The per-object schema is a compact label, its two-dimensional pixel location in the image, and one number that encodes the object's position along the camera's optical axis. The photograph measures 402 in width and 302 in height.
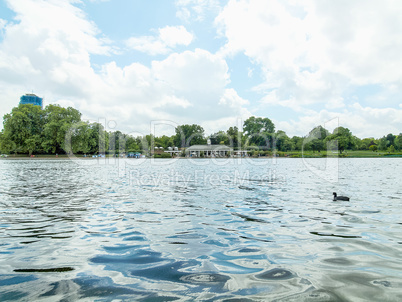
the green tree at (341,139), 115.46
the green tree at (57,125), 70.25
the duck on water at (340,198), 10.07
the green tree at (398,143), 124.43
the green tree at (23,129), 69.19
